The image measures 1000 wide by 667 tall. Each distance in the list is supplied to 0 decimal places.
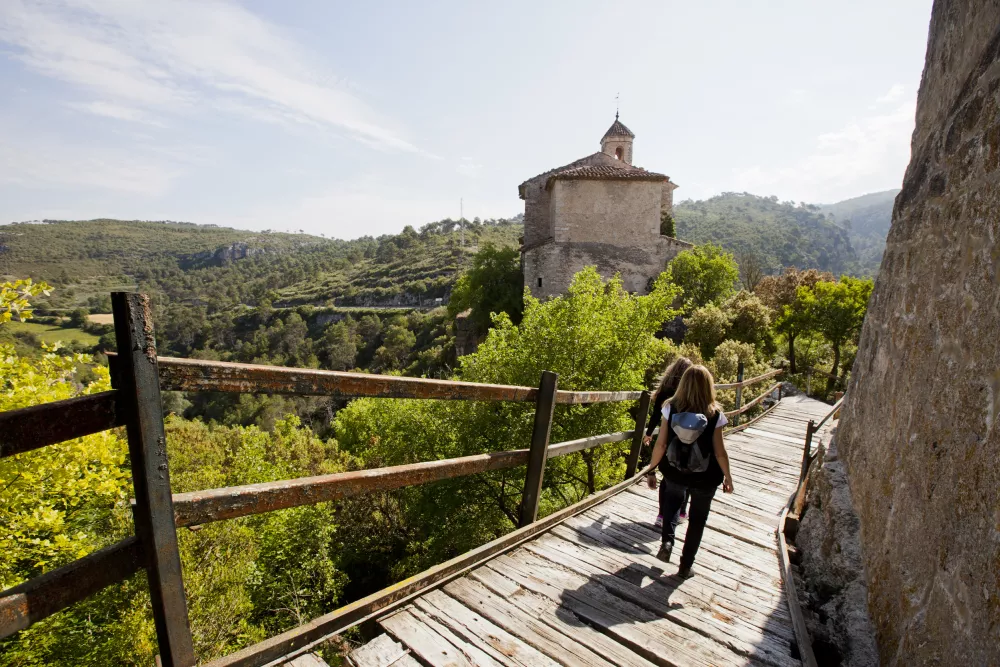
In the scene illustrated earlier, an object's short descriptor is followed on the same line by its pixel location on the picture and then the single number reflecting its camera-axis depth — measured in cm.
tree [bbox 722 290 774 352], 2212
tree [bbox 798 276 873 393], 1778
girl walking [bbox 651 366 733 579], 326
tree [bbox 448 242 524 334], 2838
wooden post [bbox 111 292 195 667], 136
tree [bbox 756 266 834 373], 1995
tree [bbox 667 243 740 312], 2627
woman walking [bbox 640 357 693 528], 469
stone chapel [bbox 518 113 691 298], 2559
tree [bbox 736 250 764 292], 4548
